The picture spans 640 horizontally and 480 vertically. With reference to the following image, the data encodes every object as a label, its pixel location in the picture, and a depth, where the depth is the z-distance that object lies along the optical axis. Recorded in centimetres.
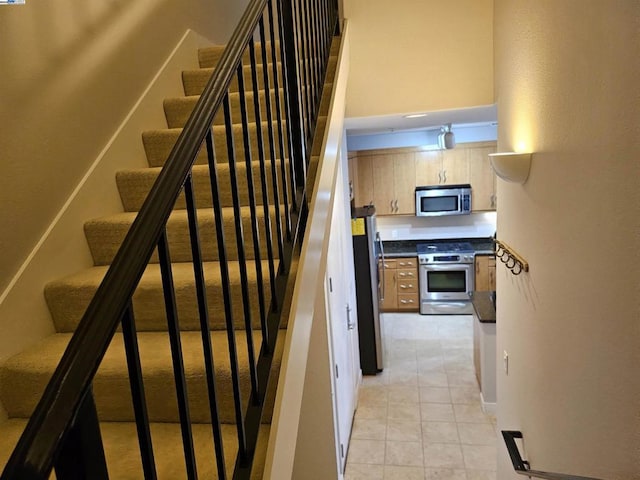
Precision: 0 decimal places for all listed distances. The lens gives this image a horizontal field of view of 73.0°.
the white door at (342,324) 321
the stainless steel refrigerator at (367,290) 464
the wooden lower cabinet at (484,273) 614
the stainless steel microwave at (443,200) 638
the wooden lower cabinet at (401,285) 649
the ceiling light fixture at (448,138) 509
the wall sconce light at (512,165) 180
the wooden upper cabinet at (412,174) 638
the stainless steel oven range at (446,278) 622
